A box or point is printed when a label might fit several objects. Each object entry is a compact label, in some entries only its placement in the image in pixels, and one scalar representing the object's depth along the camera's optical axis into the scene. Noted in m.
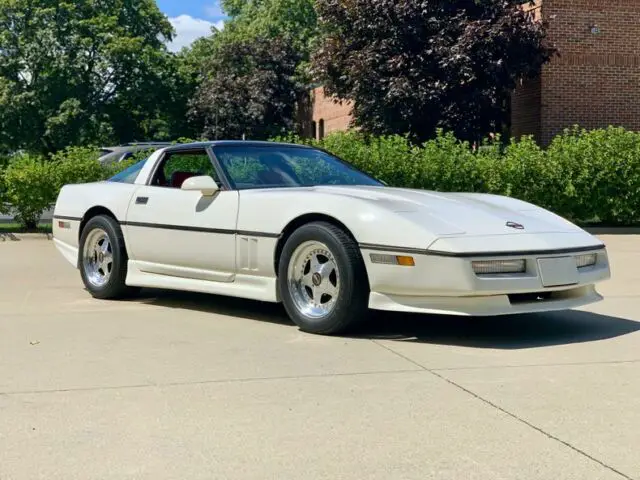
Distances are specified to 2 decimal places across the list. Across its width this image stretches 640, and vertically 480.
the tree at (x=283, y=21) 50.72
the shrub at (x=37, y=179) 14.24
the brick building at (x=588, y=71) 20.00
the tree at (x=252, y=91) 33.91
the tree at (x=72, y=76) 39.78
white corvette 5.55
